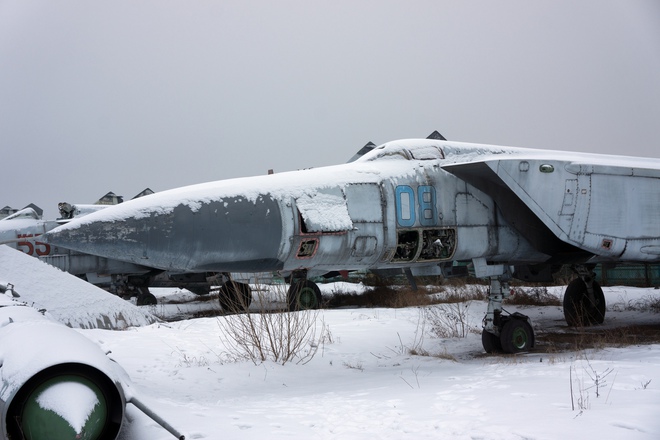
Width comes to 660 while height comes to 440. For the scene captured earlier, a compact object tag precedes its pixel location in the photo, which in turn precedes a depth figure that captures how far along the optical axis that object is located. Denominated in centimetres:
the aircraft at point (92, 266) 1405
